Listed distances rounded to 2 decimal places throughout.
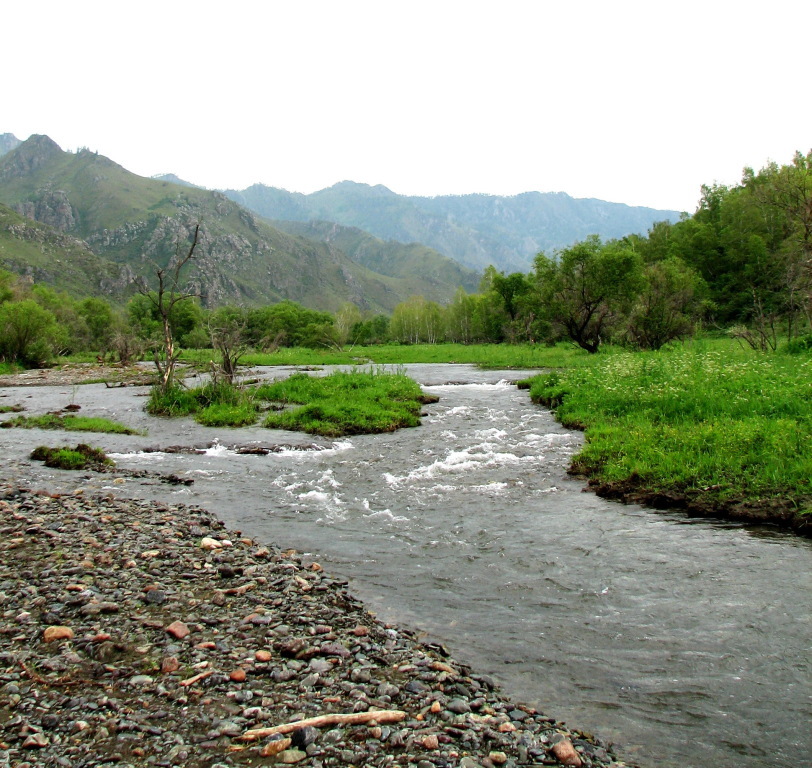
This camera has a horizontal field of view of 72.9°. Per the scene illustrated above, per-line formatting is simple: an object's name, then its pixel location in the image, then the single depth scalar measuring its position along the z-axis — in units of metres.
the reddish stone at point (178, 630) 5.98
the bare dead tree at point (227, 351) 27.02
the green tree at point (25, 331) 55.34
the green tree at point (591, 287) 50.47
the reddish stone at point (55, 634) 5.72
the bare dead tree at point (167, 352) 25.45
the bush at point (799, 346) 28.70
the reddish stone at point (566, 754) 4.37
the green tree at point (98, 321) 94.00
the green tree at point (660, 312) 46.47
